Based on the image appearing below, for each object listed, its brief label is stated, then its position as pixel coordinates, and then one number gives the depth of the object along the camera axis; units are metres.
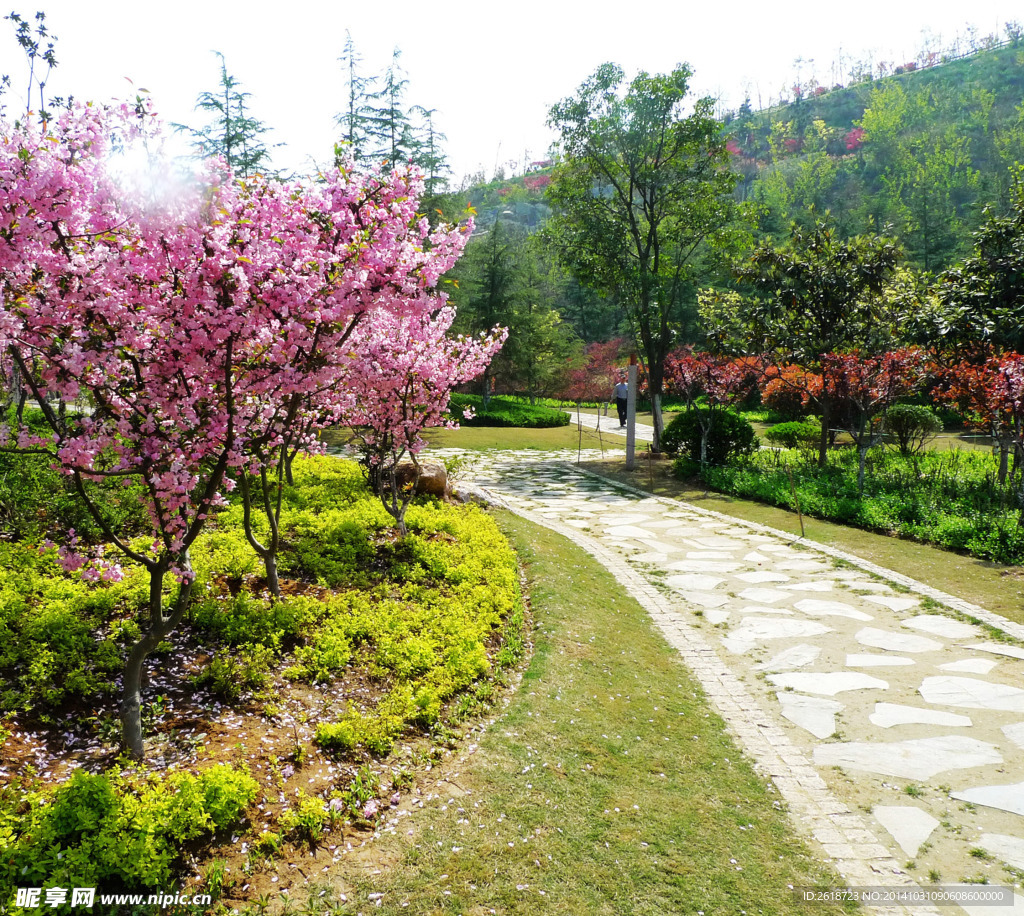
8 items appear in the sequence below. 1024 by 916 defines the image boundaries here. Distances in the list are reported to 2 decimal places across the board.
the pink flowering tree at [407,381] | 6.69
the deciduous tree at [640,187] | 15.17
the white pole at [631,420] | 14.70
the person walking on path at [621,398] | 23.50
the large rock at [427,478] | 9.52
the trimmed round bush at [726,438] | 14.48
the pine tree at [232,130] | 27.45
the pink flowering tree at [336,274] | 3.33
